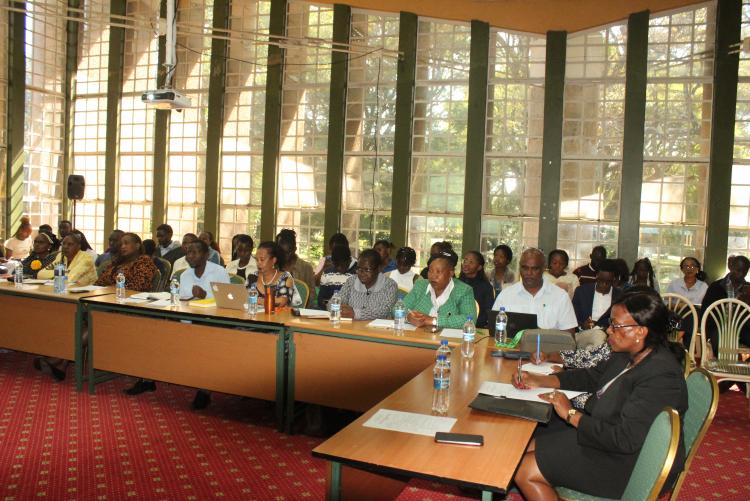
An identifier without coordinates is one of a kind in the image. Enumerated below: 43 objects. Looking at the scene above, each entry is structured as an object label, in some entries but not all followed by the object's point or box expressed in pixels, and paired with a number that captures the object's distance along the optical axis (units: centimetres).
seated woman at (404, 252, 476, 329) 467
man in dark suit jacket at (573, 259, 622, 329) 607
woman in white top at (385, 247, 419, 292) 721
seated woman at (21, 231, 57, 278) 735
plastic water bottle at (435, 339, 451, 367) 299
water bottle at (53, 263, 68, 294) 576
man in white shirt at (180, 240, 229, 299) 575
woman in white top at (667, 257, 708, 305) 796
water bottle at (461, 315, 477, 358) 379
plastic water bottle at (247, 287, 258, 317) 486
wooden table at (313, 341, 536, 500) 210
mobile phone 232
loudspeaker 1149
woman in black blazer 244
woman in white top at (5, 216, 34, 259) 1043
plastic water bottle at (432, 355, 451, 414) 274
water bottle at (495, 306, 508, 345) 417
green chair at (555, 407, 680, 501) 192
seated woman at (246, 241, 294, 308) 524
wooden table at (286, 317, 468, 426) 422
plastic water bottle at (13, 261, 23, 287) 620
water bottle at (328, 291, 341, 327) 458
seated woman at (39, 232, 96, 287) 661
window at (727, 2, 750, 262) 842
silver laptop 500
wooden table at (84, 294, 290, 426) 466
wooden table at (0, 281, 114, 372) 557
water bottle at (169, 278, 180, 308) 520
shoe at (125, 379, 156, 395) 544
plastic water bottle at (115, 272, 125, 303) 558
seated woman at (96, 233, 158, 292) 620
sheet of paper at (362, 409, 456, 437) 245
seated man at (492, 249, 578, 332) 471
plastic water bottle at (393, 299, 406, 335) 442
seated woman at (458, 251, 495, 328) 598
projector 659
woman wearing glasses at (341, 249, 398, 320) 508
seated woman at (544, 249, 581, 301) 785
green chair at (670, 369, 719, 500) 246
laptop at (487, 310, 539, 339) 411
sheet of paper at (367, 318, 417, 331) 453
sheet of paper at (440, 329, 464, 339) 432
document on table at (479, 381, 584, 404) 295
